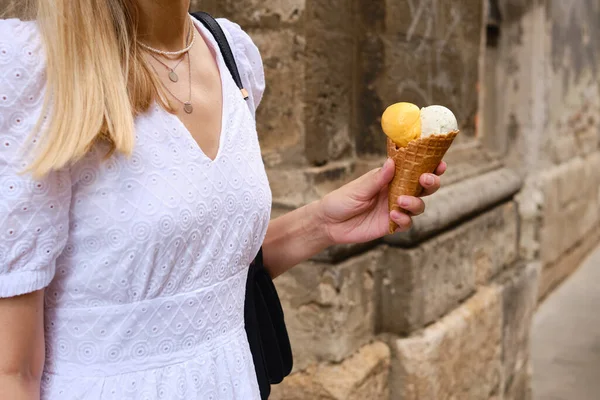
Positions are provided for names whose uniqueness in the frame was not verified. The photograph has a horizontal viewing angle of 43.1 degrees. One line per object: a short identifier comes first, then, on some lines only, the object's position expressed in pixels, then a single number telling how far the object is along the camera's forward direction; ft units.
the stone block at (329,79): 8.22
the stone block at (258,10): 8.13
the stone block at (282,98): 8.18
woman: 3.43
